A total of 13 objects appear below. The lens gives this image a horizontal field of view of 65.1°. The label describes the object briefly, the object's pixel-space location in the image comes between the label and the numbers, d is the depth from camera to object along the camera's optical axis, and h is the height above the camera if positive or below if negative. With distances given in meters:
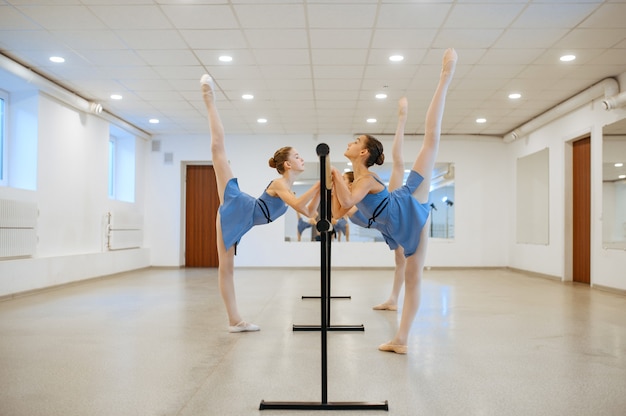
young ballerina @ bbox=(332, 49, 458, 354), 3.09 +0.13
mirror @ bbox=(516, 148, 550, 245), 9.28 +0.48
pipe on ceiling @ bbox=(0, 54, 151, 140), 6.11 +1.89
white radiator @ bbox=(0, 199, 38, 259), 6.05 -0.12
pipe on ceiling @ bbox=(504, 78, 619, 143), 6.77 +1.88
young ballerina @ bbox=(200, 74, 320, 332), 3.72 +0.14
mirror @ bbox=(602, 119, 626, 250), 6.73 +0.53
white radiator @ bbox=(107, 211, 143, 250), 9.12 -0.20
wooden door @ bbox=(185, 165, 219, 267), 11.34 -0.15
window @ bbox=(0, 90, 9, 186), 6.86 +1.19
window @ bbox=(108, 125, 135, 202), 10.55 +1.24
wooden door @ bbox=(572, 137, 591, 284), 7.98 +0.19
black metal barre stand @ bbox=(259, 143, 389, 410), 2.24 -0.76
